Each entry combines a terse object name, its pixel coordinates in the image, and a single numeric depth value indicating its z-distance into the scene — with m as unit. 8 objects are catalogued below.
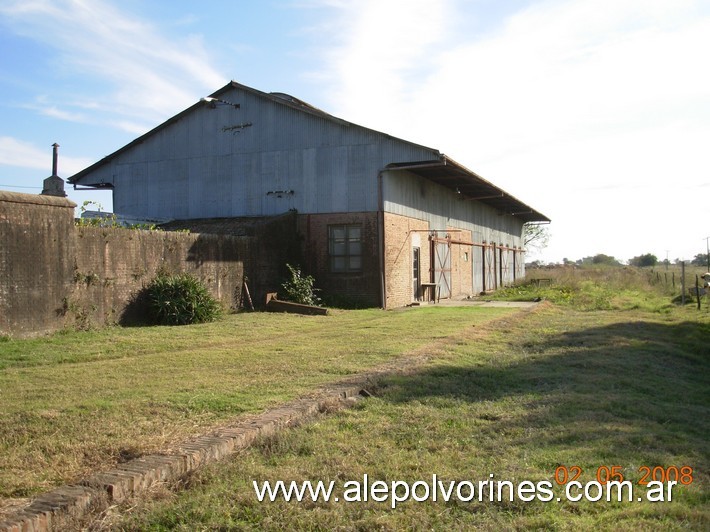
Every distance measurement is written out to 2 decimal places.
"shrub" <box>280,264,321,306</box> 18.78
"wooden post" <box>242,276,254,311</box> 17.64
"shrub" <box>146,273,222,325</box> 14.07
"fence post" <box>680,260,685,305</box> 21.05
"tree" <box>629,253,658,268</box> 95.19
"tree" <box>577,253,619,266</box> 98.12
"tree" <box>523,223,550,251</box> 65.69
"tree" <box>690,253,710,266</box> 72.79
